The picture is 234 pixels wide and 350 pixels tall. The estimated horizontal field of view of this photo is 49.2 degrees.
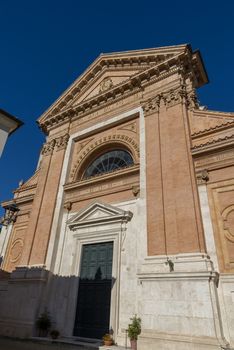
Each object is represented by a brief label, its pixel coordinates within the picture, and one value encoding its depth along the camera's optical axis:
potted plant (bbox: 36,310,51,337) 10.09
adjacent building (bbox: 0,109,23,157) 5.99
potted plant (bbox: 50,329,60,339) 9.58
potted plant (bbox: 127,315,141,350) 7.59
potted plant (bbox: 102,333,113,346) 8.14
